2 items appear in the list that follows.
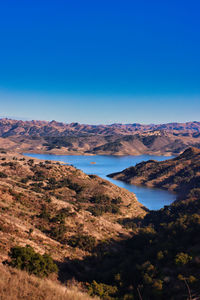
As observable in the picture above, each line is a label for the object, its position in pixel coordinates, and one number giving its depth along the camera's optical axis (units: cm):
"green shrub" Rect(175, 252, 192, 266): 2365
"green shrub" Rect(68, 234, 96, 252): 3114
